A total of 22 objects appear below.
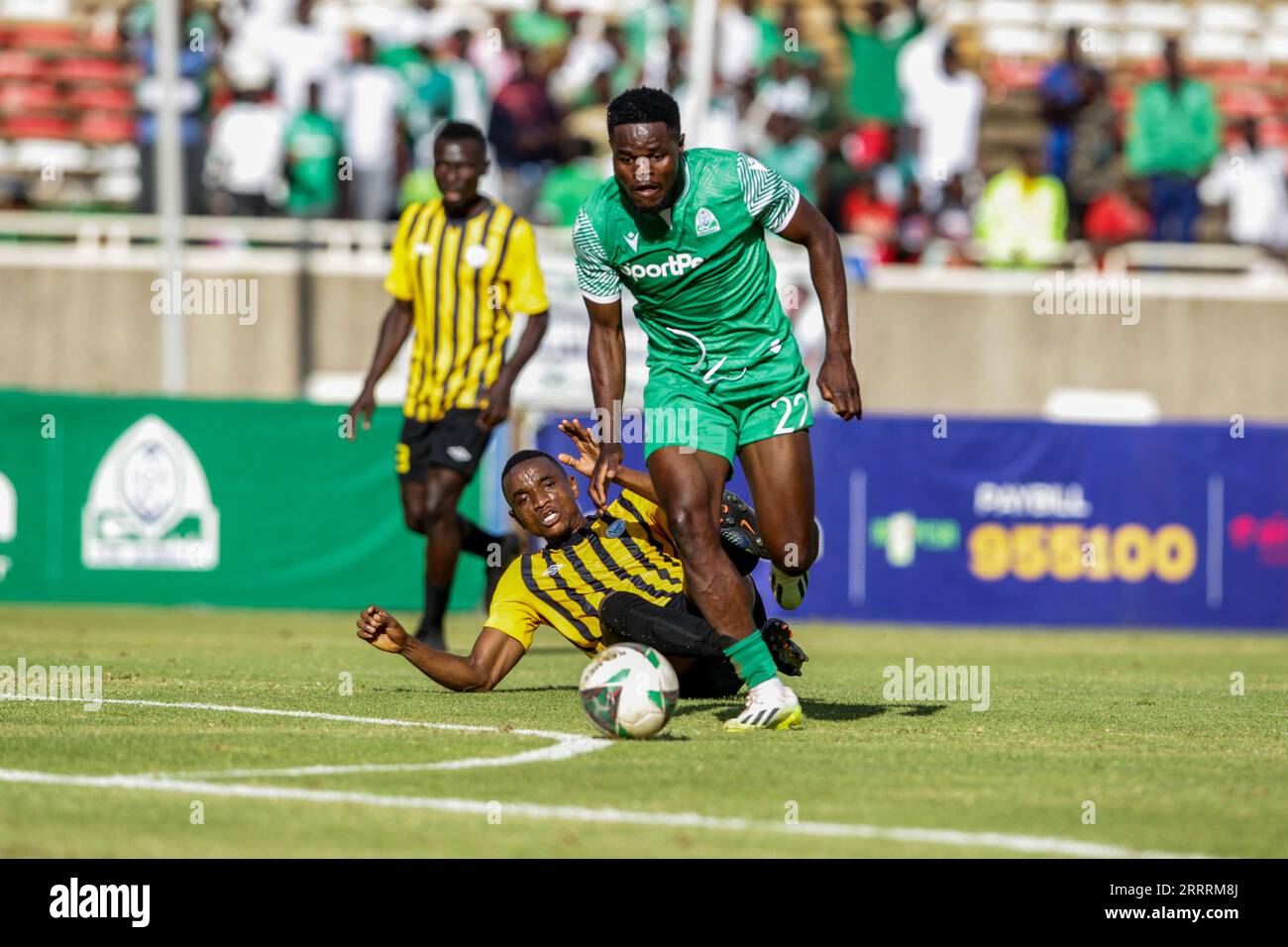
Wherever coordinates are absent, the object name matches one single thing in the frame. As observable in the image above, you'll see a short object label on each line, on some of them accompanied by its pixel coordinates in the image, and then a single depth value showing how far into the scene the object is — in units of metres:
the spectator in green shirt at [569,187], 21.59
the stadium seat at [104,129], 24.61
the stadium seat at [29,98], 24.78
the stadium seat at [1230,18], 29.09
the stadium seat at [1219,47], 28.50
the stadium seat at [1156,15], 28.81
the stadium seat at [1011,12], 28.11
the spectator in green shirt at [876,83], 22.69
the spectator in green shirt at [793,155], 21.75
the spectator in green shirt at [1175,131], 22.61
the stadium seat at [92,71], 25.17
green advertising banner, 17.72
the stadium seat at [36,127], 24.61
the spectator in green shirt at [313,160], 21.02
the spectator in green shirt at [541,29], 23.59
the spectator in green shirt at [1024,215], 22.39
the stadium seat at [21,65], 25.23
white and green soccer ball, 7.48
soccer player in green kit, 7.81
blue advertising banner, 18.97
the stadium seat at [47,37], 25.72
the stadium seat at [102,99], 24.94
